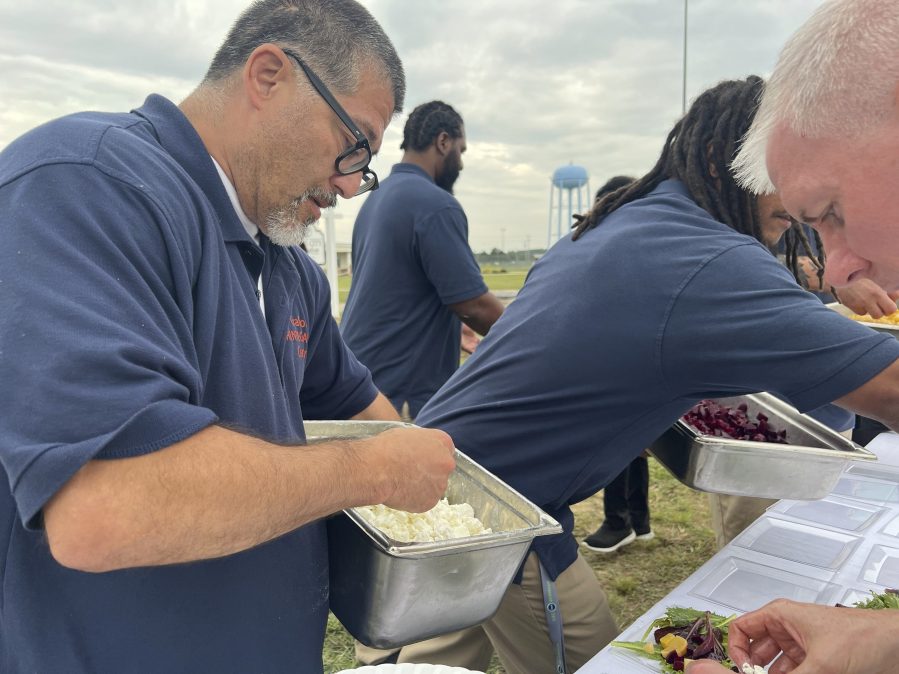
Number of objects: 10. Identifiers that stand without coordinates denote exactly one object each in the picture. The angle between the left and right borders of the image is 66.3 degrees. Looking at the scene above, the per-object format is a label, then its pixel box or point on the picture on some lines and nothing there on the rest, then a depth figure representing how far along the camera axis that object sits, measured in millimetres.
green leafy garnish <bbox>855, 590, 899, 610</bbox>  1162
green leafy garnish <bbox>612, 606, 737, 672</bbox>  1056
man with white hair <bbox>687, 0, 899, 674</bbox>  746
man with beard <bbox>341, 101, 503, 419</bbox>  2793
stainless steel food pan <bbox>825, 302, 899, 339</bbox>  2430
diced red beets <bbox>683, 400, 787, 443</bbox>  1751
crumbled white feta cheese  1196
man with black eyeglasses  685
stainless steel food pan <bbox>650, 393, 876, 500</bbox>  1486
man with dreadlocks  1234
